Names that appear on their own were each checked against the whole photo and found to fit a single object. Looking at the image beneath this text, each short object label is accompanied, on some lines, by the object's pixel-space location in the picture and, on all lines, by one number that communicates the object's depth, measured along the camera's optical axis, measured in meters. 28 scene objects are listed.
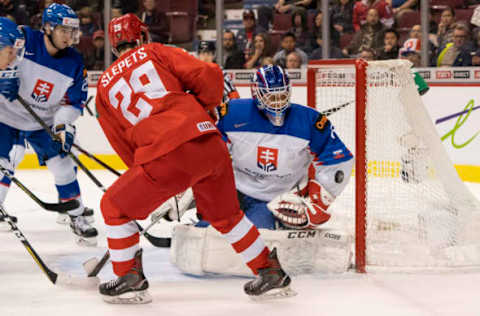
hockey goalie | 6.03
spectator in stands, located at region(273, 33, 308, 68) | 13.55
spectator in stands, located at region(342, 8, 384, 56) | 12.79
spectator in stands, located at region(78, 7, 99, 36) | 14.55
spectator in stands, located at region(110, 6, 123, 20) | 14.29
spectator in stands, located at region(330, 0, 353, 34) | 12.94
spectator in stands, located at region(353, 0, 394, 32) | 12.84
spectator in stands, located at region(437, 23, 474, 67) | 11.75
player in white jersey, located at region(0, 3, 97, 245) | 7.30
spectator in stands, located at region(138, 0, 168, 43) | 14.34
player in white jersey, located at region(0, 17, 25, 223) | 6.07
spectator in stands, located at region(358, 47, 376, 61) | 12.82
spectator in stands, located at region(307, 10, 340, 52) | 13.10
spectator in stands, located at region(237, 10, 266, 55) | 13.85
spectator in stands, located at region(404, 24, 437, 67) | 12.17
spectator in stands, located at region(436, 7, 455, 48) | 12.12
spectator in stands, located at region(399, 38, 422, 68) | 12.32
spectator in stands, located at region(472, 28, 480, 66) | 11.59
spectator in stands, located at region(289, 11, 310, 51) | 13.46
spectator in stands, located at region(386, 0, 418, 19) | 12.35
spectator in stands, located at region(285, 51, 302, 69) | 13.42
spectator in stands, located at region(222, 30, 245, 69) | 13.79
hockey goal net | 6.09
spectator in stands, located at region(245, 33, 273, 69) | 13.79
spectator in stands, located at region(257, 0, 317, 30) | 13.47
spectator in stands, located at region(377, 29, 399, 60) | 12.58
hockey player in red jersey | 4.93
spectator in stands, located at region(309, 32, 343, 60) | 13.11
